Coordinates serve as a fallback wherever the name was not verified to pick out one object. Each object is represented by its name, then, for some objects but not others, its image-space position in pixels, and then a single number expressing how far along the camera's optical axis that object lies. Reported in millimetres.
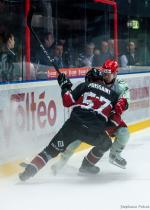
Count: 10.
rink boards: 8361
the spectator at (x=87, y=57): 11392
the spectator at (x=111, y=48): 12541
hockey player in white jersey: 7717
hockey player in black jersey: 7472
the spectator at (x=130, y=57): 13062
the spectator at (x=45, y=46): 9898
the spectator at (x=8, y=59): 8919
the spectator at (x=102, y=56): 11910
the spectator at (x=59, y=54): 10559
